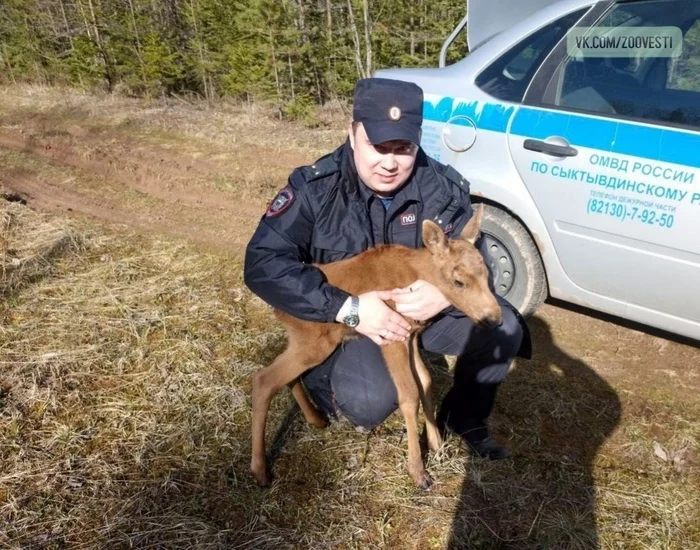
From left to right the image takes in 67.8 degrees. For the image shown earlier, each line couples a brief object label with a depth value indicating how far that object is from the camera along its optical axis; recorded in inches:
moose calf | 108.3
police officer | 104.0
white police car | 132.9
